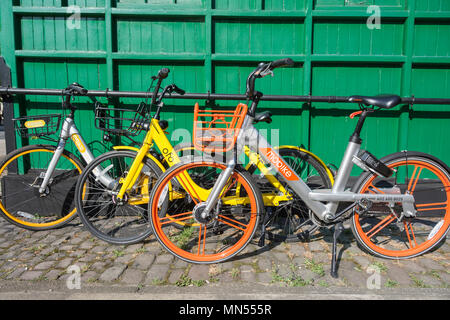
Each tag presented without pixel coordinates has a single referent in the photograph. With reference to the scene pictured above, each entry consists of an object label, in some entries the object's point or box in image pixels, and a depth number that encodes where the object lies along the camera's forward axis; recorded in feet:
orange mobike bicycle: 9.61
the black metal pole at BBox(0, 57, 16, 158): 13.26
